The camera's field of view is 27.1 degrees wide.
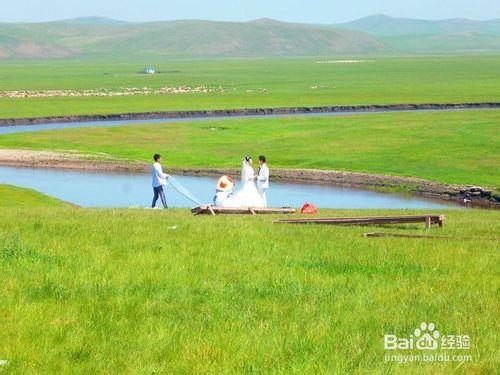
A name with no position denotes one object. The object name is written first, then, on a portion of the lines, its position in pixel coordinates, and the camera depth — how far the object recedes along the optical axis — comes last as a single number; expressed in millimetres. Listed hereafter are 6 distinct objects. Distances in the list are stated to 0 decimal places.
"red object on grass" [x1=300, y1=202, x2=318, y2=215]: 30664
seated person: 33031
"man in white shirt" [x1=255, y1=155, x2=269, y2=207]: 35594
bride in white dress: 32688
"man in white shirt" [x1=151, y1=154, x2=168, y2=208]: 35688
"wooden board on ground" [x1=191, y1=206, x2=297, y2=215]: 30469
